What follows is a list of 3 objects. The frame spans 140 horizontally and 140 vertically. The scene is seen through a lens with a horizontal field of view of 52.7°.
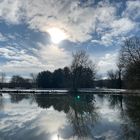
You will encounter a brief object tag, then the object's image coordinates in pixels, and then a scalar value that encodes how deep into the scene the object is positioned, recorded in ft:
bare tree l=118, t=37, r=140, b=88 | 77.35
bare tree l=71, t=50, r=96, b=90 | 139.01
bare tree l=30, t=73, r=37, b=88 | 269.14
